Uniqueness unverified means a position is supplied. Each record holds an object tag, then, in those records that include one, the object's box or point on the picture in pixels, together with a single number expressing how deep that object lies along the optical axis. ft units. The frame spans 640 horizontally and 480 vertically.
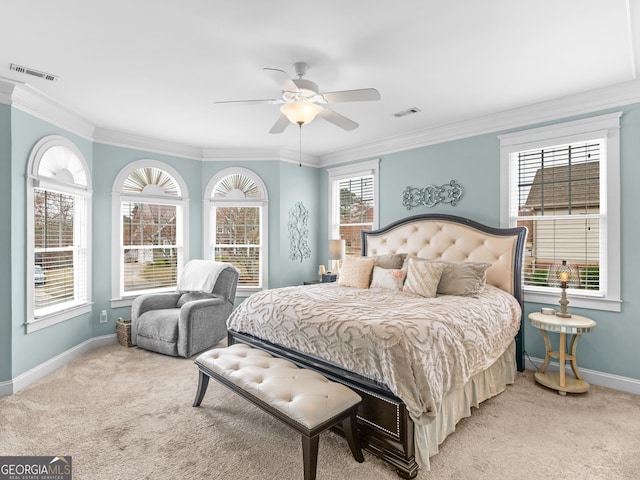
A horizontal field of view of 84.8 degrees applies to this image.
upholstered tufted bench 6.36
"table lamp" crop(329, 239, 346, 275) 17.26
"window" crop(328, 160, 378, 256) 17.40
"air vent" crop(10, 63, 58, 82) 9.35
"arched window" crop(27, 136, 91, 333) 11.41
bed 6.84
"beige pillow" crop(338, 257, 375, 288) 13.20
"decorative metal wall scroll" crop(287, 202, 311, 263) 18.70
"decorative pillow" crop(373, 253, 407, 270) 13.66
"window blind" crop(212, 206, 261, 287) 18.43
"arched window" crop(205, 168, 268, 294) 18.16
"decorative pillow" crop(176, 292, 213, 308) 15.30
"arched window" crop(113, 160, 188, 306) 15.69
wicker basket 14.52
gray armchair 13.24
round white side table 9.98
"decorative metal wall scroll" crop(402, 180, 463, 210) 14.23
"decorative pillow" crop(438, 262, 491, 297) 10.82
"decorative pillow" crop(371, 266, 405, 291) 12.21
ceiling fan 8.41
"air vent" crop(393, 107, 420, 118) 12.53
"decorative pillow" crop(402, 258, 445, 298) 10.98
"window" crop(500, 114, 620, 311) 10.78
